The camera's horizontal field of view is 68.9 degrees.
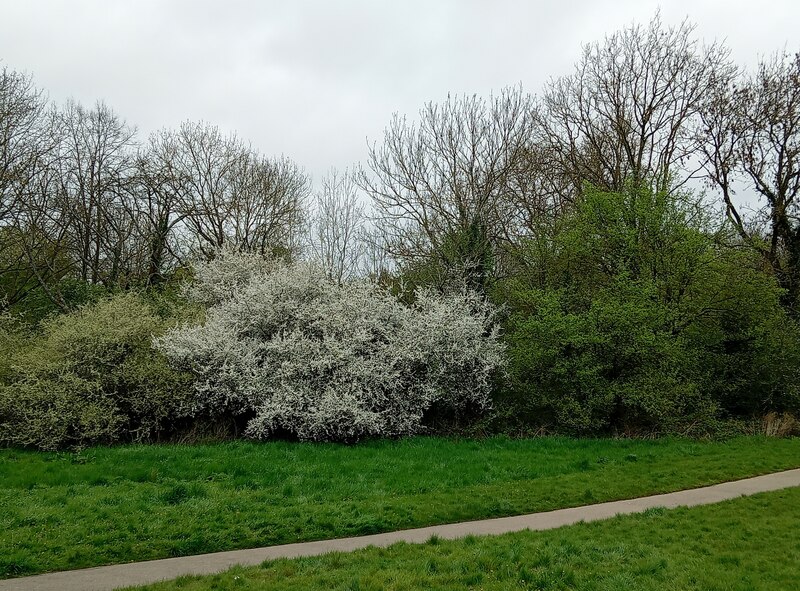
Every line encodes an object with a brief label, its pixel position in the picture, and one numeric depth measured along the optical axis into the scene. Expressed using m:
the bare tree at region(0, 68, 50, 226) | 17.31
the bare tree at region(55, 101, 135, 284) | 22.03
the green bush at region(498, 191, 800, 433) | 14.16
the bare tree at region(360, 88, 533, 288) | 19.50
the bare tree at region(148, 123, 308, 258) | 24.25
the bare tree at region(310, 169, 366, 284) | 24.20
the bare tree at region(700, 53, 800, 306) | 19.92
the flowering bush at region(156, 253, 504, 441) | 12.74
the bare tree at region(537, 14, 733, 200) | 20.14
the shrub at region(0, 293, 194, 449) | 11.25
